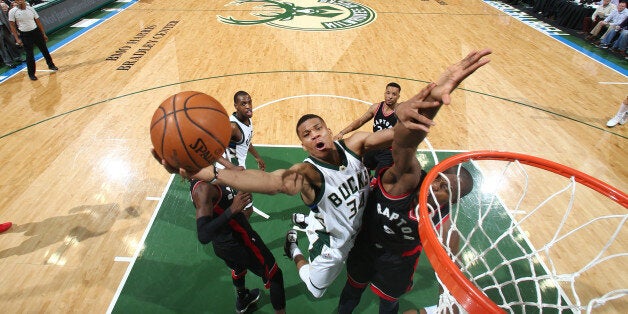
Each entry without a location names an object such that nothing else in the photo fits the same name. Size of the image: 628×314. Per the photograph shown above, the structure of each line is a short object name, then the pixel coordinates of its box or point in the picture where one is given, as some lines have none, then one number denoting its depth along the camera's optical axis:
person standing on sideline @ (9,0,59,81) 7.58
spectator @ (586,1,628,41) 10.18
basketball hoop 2.40
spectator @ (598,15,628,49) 10.30
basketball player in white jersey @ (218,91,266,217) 4.08
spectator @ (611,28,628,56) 10.13
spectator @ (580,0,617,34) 10.79
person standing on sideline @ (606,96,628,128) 6.74
